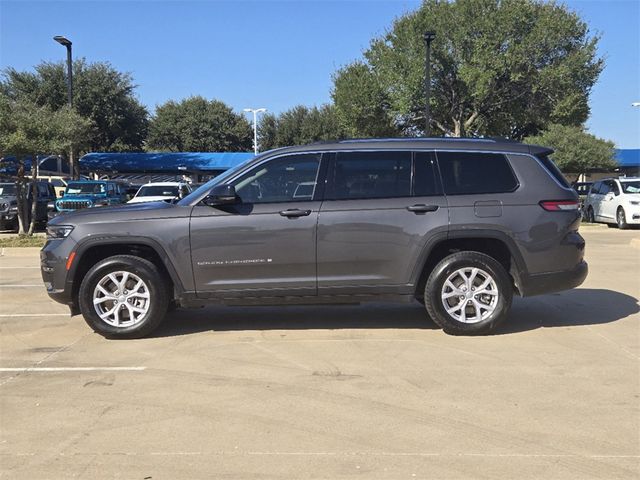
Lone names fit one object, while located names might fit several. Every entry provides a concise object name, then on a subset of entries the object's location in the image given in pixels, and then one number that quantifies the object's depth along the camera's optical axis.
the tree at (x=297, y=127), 59.62
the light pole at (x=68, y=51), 20.30
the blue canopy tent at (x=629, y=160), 47.84
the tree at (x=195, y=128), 59.38
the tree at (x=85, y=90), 37.50
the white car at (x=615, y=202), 19.45
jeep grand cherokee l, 6.02
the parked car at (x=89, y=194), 19.73
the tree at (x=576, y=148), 36.94
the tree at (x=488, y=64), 30.19
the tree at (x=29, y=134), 15.27
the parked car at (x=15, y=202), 19.97
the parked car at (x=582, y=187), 34.75
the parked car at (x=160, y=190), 21.29
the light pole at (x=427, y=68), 21.56
